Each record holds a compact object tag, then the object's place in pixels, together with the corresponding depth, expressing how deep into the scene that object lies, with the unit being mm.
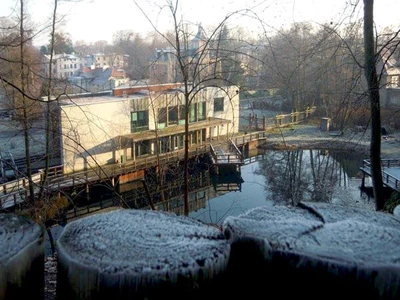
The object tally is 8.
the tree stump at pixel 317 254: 1027
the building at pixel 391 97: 28641
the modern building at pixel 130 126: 17672
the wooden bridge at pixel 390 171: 13867
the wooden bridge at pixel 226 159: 19594
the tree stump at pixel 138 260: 996
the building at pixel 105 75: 35594
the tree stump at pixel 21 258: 1024
